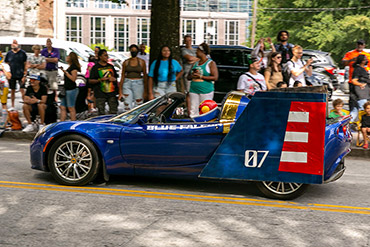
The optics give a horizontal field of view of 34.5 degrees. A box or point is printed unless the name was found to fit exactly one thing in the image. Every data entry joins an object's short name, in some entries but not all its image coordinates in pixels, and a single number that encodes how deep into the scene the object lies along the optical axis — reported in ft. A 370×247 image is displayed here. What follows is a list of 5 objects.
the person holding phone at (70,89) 43.39
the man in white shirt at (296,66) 40.50
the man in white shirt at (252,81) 35.24
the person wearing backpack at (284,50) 42.96
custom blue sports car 21.91
